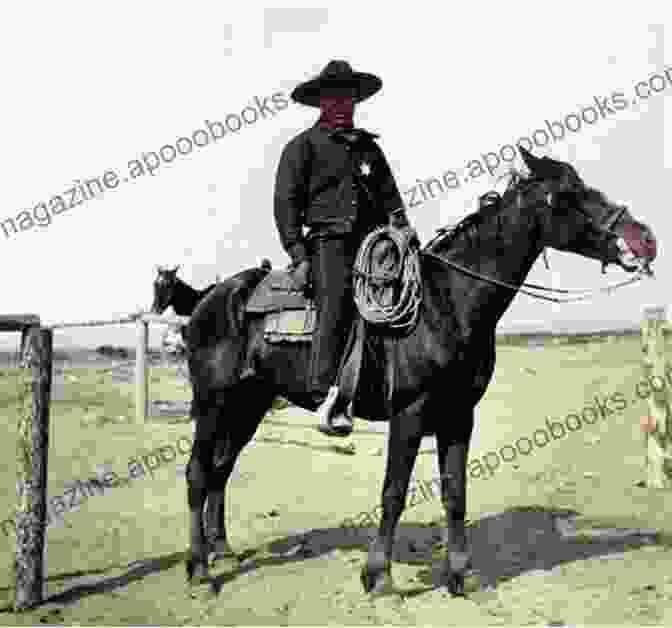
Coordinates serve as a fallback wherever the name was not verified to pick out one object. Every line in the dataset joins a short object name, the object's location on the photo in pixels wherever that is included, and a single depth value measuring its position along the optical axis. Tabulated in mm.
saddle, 6254
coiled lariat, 5766
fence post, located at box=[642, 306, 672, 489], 9398
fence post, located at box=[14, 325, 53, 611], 6008
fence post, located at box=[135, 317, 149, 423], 13133
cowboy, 5953
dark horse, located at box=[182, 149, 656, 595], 5605
